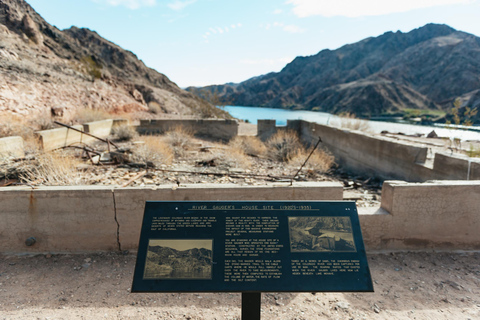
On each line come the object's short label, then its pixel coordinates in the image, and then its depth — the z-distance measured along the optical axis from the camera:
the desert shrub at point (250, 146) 11.25
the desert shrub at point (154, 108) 26.77
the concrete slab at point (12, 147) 7.53
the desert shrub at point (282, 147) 10.60
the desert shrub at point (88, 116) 15.88
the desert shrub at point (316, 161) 9.20
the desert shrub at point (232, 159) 8.71
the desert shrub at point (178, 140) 10.92
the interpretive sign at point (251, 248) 2.28
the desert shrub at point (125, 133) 12.38
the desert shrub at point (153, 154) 8.05
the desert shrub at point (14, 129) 10.24
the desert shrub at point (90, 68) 25.91
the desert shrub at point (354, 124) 14.31
